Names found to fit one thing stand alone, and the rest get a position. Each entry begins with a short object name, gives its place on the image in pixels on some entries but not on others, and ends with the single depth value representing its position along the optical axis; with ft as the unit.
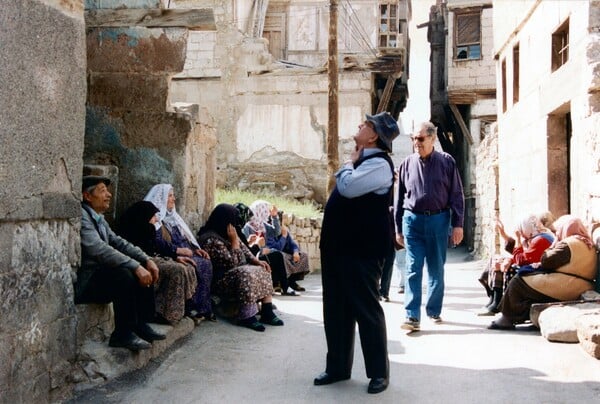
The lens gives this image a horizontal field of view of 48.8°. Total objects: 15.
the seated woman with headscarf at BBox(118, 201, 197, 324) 16.99
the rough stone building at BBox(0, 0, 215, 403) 11.34
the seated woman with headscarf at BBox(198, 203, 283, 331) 20.13
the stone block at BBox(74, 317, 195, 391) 13.64
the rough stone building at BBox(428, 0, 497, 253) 74.54
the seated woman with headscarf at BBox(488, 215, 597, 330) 18.81
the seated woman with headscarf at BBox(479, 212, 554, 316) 20.30
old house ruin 61.72
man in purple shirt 19.47
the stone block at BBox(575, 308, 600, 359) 14.90
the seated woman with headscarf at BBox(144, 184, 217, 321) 19.54
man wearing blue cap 13.26
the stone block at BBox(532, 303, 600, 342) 16.76
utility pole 41.98
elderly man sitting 13.67
